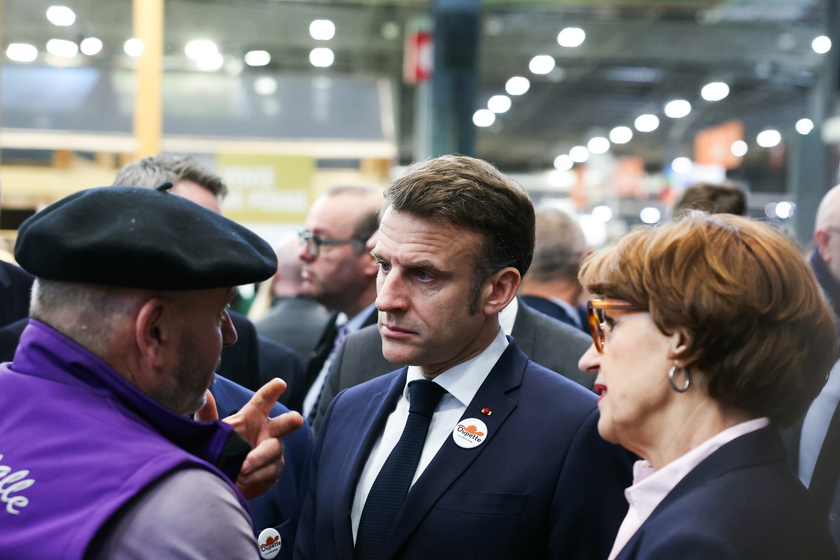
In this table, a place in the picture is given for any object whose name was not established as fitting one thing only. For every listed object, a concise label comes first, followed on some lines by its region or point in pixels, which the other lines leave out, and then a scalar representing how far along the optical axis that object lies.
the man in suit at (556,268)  4.07
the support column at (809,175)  7.88
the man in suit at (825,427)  2.05
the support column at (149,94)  4.94
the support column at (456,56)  7.78
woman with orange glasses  1.42
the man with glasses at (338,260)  3.83
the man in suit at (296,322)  4.35
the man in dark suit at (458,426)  1.81
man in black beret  1.25
